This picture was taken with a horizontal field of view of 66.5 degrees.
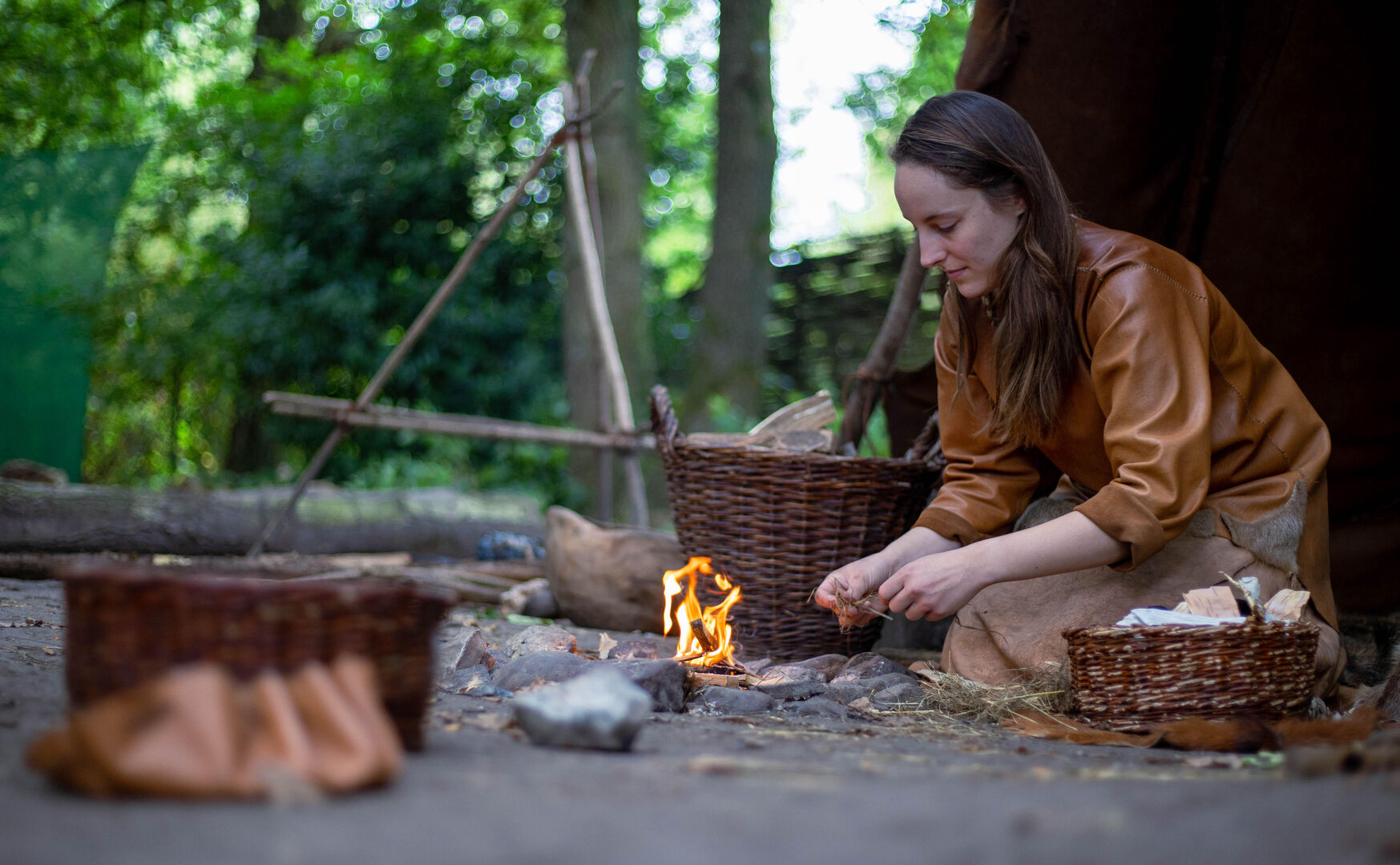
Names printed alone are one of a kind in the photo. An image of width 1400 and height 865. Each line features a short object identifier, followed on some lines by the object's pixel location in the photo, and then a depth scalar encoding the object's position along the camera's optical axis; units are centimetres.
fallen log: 486
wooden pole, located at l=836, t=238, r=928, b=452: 398
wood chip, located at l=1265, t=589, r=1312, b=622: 242
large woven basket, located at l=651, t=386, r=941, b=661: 316
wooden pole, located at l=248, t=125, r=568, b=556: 478
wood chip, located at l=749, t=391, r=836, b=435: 359
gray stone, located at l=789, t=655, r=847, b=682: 306
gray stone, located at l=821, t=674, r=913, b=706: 274
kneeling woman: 239
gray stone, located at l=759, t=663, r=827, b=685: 280
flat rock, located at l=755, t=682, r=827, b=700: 267
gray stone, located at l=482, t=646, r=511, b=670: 284
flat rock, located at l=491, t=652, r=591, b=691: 259
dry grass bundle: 261
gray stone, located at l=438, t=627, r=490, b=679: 281
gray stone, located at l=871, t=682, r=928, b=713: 268
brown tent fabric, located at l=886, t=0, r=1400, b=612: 338
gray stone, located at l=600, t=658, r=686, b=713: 248
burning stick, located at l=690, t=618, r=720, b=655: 298
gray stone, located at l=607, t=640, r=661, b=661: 302
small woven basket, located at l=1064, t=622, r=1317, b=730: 226
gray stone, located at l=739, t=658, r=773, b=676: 298
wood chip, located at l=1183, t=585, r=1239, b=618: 238
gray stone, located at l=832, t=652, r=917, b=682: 298
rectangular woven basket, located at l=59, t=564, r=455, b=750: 146
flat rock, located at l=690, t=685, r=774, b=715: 257
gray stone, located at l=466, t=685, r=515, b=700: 251
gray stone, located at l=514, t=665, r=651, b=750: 185
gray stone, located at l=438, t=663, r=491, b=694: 255
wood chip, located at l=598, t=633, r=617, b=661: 299
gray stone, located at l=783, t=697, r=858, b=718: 256
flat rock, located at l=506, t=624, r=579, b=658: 300
